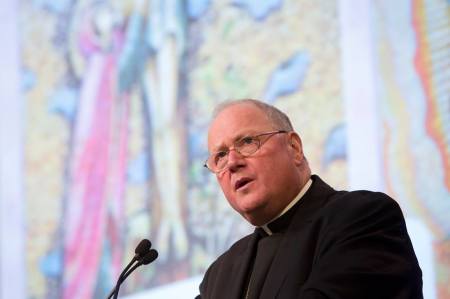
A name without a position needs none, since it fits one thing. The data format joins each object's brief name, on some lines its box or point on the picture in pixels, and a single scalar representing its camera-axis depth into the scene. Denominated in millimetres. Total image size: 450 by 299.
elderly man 5207
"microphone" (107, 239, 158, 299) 6137
